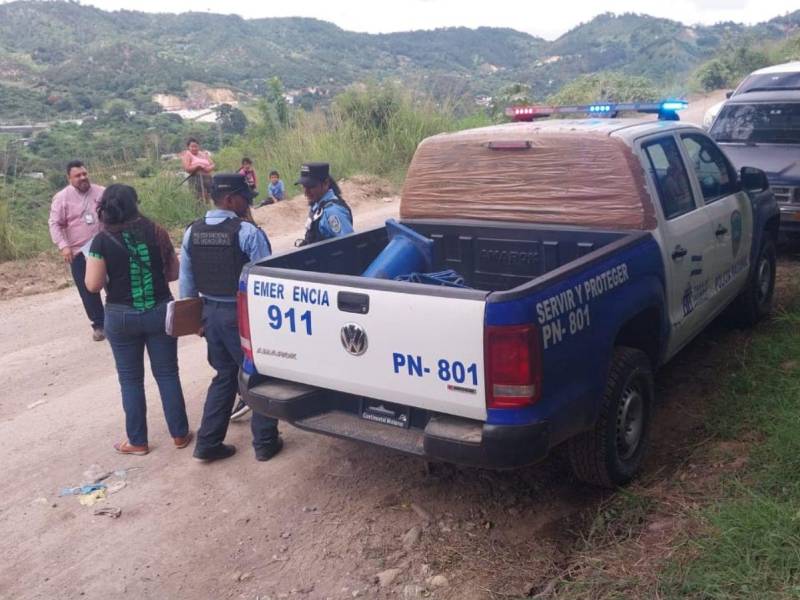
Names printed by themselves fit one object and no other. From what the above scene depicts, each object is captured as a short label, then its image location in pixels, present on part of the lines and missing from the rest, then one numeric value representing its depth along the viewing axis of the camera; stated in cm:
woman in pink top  1262
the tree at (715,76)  3312
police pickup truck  340
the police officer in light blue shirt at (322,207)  525
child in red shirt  1358
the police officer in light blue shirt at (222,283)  459
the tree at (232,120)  2681
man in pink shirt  728
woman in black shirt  473
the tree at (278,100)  1842
